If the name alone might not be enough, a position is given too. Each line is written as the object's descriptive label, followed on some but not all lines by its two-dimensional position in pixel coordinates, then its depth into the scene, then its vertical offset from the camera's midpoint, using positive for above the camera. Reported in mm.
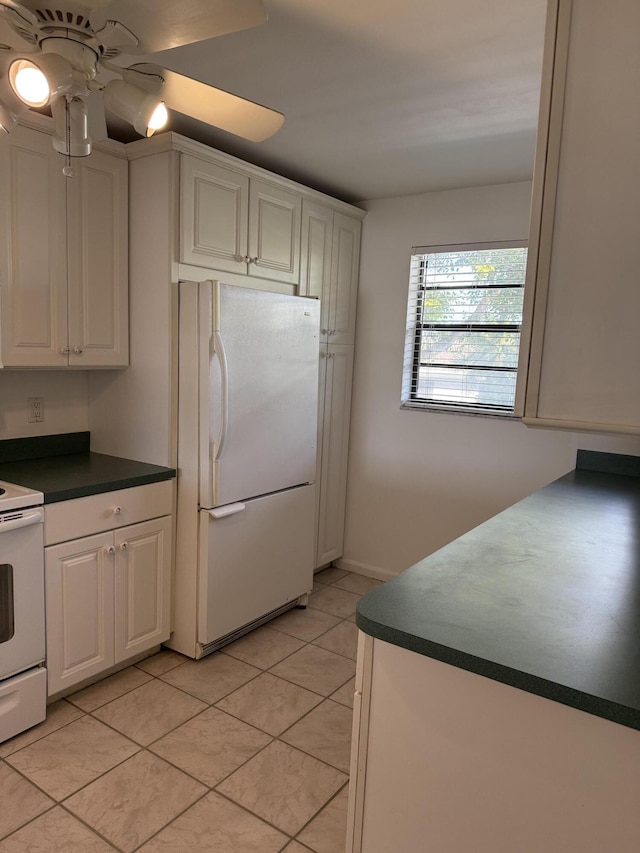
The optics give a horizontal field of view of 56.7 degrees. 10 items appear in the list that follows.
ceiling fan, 1177 +641
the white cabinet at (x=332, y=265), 3367 +550
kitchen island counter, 976 -624
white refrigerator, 2609 -445
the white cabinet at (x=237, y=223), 2627 +632
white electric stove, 2102 -965
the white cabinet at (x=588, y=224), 938 +238
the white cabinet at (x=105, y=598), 2305 -1042
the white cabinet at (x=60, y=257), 2354 +378
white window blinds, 3318 +213
